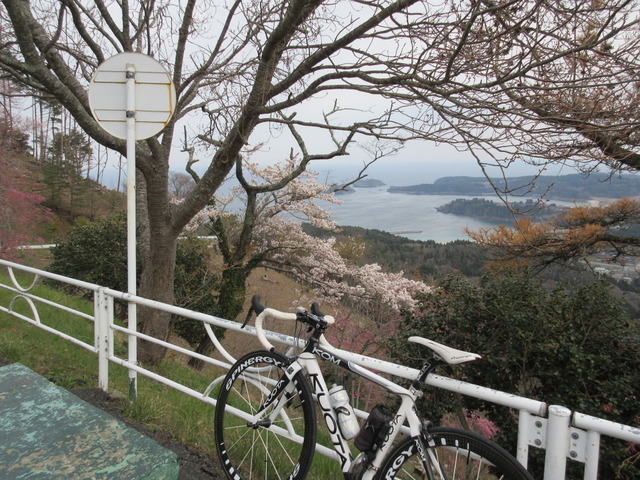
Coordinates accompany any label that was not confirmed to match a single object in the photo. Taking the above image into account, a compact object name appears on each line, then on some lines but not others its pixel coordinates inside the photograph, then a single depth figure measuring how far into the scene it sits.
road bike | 1.75
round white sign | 3.33
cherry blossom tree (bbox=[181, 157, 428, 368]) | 12.91
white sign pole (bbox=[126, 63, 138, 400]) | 3.35
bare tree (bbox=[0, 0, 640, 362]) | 3.53
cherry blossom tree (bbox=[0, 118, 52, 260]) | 14.84
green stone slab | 1.64
